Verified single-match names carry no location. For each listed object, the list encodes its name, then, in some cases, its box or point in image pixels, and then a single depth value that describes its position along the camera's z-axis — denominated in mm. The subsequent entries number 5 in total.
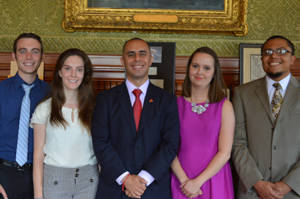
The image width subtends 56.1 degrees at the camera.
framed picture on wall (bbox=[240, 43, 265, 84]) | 3227
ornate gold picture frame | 3227
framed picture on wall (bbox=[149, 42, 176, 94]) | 3152
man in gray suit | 2002
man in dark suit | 1900
